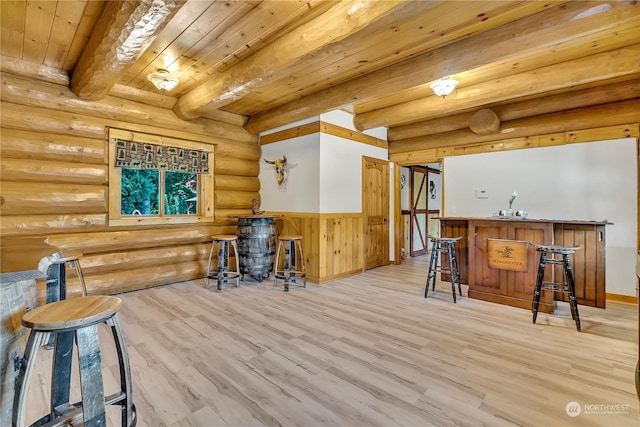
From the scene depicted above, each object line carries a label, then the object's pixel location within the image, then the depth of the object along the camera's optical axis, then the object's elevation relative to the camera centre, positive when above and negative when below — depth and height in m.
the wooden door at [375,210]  5.68 -0.01
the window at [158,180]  4.13 +0.51
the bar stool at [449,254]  3.83 -0.63
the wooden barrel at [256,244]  4.62 -0.54
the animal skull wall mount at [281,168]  5.25 +0.77
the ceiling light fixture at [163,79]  3.66 +1.70
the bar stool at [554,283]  2.97 -0.78
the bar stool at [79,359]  1.21 -0.69
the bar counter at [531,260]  3.38 -0.64
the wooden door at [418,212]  7.55 -0.07
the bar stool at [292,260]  4.38 -0.82
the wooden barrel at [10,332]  1.29 -0.56
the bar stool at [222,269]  4.29 -0.88
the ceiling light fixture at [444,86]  3.67 +1.59
